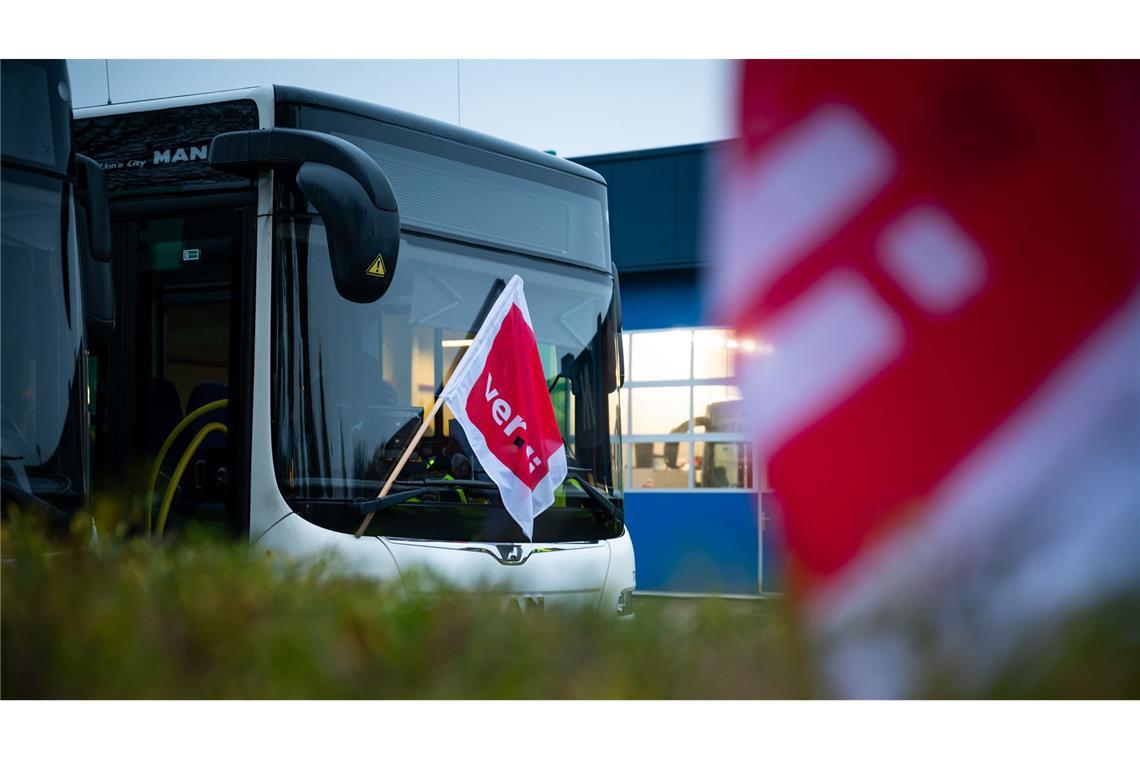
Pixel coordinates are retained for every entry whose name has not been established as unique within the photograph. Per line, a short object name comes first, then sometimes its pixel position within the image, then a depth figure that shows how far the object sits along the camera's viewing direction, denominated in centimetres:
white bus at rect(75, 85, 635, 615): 545
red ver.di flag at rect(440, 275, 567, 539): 569
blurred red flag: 240
